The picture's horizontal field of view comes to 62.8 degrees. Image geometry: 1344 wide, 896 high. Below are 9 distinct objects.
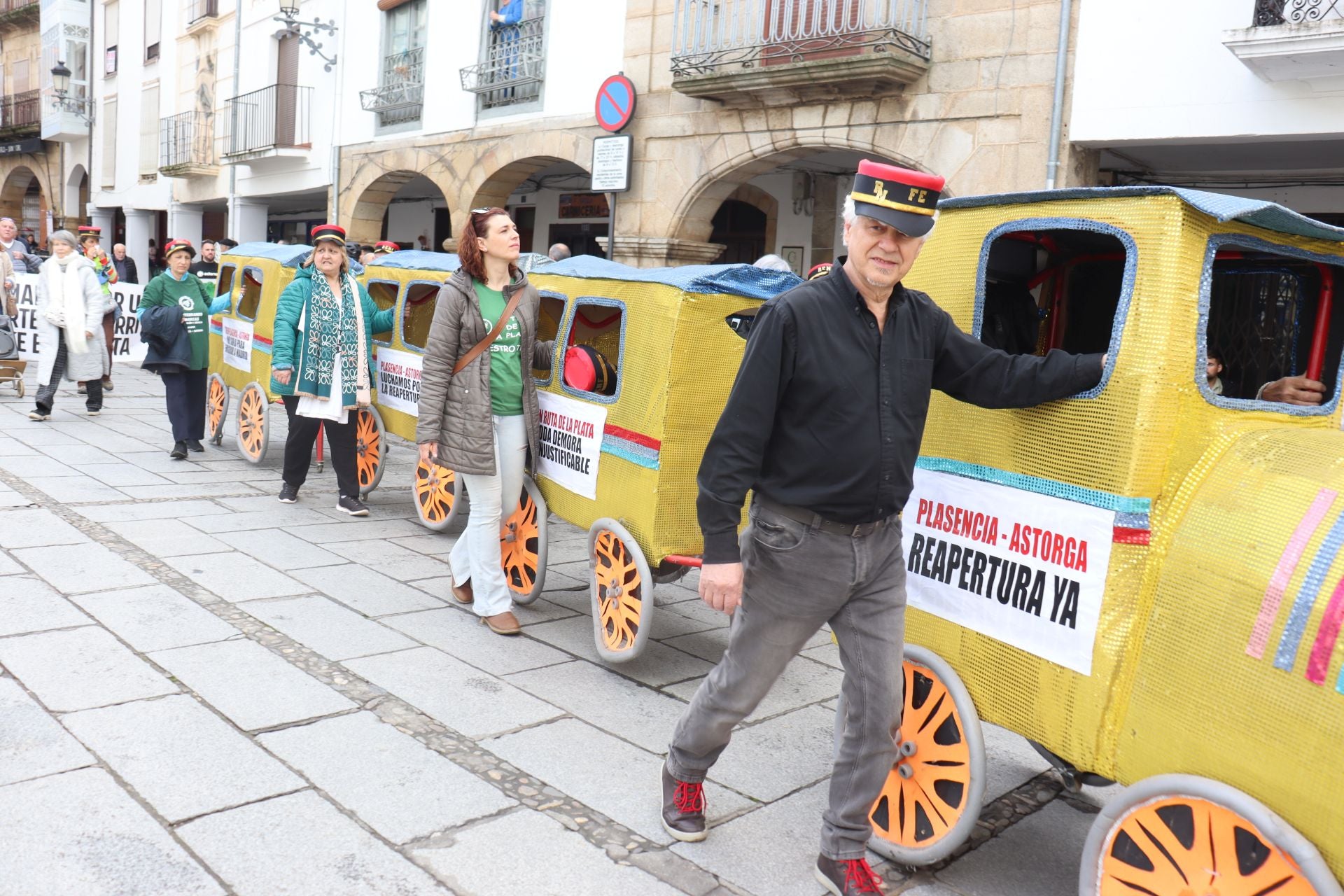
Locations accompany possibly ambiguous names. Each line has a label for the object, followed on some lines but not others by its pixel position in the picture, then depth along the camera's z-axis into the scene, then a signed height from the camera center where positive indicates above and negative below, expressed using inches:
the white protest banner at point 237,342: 351.3 -19.5
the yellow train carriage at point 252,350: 314.2 -21.7
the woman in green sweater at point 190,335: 352.2 -17.9
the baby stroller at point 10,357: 458.9 -38.5
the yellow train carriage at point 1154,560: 89.0 -20.5
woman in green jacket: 275.0 -12.8
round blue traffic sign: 487.8 +89.6
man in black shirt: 106.5 -13.5
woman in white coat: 408.2 -17.0
